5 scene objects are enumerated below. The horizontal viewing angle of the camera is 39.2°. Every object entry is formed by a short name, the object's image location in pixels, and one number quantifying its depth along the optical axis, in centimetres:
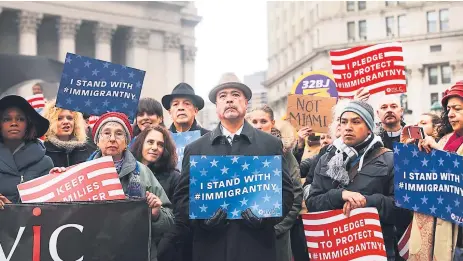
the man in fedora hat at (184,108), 772
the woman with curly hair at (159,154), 638
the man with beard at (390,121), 734
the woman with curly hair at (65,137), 723
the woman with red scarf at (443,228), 514
